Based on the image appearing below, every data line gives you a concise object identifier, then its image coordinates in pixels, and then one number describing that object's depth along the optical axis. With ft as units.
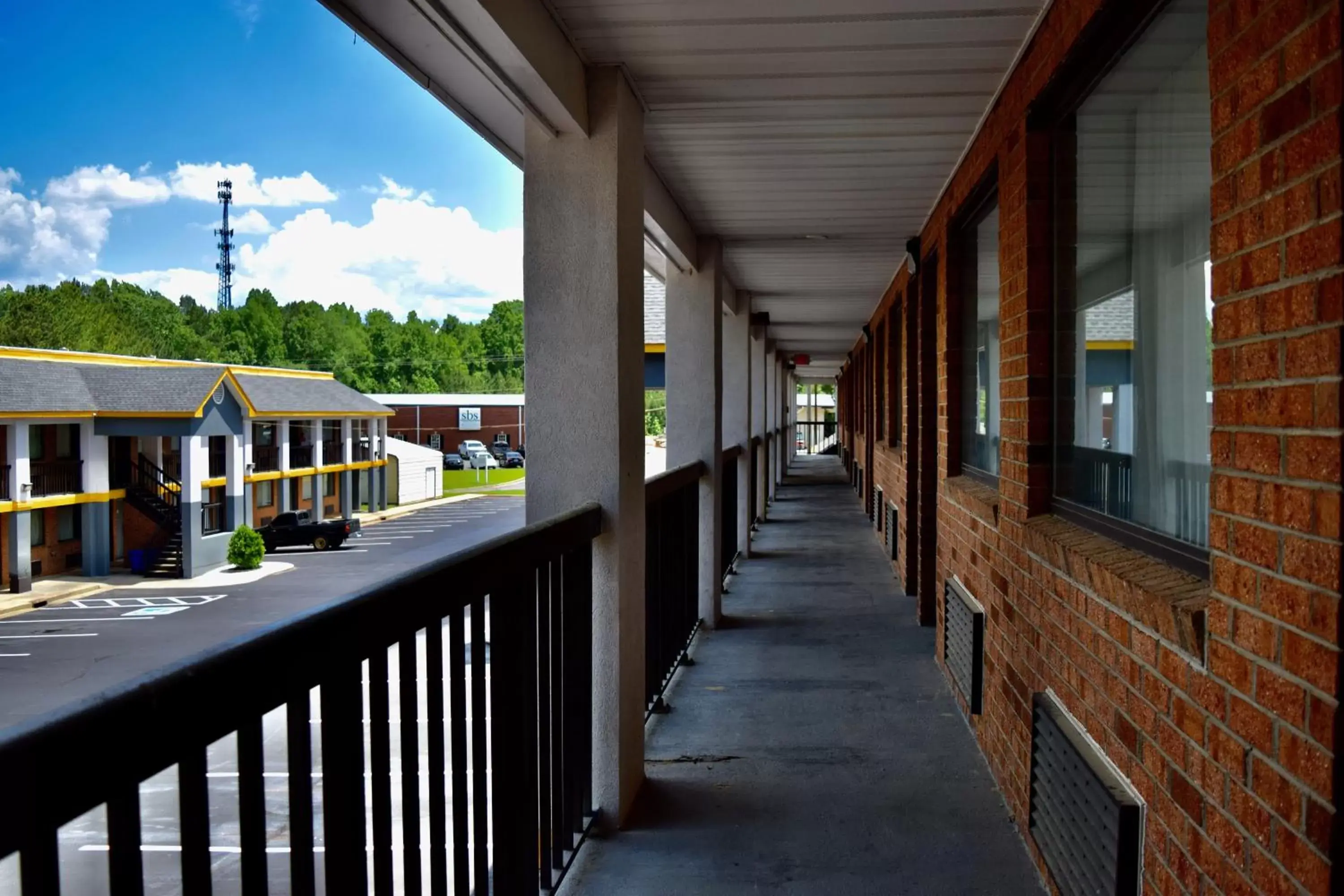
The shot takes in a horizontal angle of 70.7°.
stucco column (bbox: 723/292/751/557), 31.37
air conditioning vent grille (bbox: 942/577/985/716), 12.57
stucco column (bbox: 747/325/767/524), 39.11
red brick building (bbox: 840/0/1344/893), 4.16
